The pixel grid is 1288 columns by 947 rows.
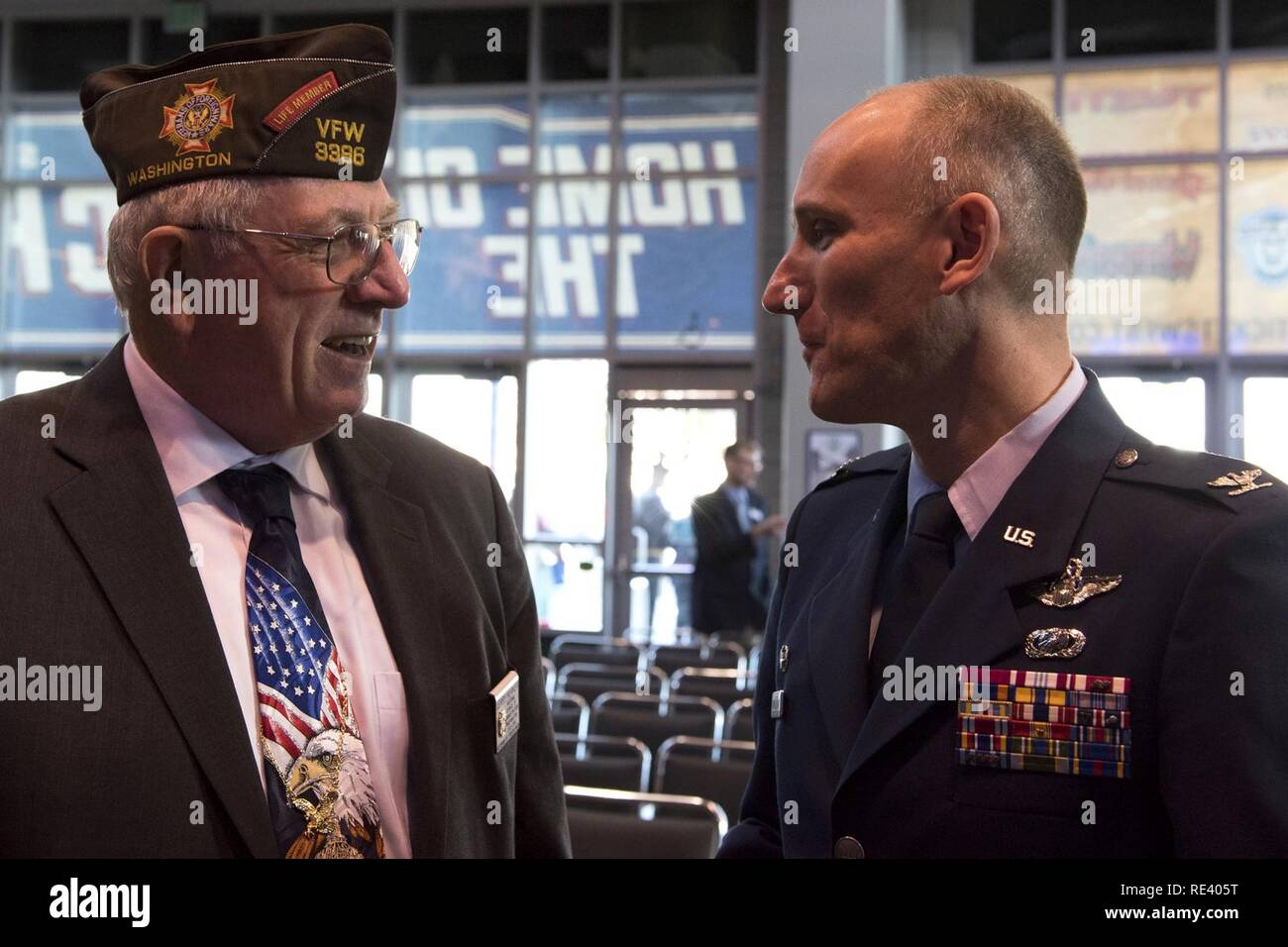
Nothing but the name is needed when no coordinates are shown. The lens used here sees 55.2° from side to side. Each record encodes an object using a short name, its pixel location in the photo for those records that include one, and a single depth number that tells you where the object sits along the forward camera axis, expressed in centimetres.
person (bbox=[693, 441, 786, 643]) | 859
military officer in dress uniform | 120
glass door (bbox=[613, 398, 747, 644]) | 1083
